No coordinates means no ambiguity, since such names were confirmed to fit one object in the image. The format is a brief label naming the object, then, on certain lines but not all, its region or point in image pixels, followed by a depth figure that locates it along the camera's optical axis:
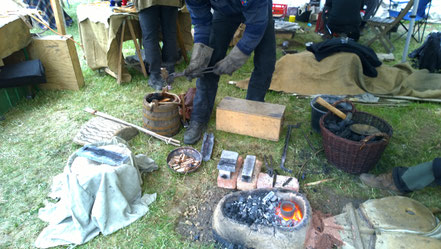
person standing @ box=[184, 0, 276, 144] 2.85
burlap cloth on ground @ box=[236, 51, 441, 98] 4.52
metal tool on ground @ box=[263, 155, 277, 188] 2.87
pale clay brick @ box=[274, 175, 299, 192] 2.73
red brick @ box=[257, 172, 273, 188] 2.73
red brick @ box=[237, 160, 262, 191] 2.74
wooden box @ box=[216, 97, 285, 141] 3.39
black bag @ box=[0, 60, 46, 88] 3.84
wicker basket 2.72
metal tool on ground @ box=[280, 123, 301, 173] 3.08
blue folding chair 7.18
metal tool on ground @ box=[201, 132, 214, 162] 3.24
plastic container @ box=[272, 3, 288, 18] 8.36
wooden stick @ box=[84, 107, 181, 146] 3.41
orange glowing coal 2.26
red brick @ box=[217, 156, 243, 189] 2.80
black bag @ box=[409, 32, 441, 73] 5.18
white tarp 2.33
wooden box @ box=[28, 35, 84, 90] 4.32
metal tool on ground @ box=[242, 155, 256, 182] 2.73
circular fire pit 2.11
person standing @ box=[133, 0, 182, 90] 4.32
